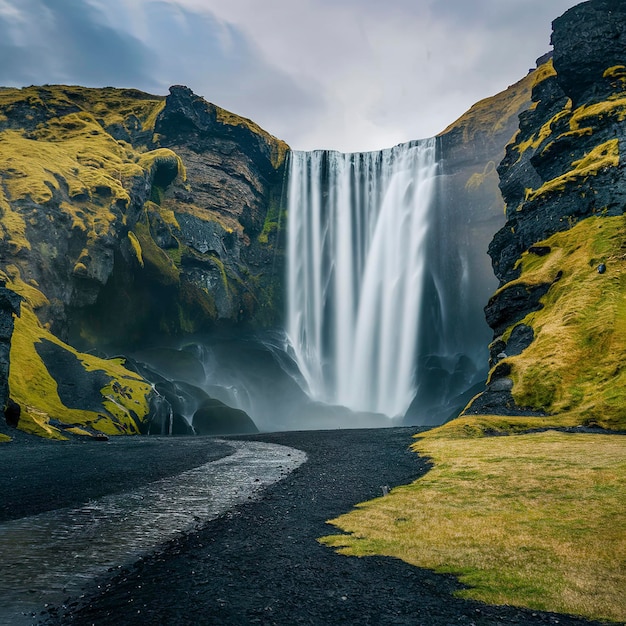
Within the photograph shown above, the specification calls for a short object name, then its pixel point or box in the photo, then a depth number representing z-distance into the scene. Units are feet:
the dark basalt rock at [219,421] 241.76
